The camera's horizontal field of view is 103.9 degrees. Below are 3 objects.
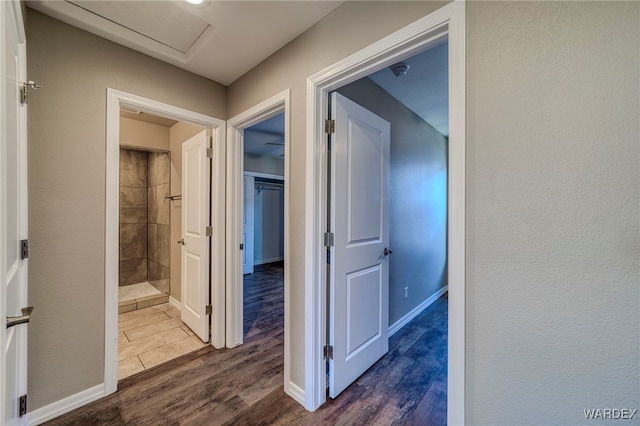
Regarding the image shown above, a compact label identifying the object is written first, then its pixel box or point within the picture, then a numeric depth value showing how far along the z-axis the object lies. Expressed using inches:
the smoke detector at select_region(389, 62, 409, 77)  79.9
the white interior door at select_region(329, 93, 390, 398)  67.3
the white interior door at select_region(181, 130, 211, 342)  94.6
